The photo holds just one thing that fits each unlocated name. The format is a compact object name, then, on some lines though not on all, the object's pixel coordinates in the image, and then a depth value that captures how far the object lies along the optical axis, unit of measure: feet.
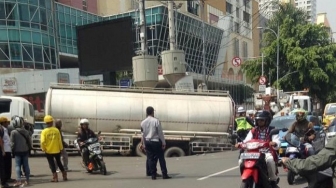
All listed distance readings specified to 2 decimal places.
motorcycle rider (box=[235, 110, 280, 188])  25.43
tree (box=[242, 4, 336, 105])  151.74
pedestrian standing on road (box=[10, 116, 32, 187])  37.60
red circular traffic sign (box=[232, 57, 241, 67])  104.61
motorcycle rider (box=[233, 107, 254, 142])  50.37
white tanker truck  65.82
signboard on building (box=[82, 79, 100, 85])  120.32
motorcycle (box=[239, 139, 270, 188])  23.85
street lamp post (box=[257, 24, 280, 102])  152.36
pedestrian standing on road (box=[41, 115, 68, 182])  38.40
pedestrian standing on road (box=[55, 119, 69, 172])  42.80
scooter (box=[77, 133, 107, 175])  42.45
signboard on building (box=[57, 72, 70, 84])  124.47
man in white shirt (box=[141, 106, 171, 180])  37.29
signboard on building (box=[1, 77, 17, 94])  123.75
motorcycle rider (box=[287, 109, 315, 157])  32.13
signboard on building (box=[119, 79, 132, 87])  80.18
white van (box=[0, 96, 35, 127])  70.54
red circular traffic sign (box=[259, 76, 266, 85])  120.55
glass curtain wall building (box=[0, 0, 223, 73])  134.62
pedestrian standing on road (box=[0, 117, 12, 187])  37.99
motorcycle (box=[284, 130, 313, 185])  30.73
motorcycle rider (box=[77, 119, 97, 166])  42.77
